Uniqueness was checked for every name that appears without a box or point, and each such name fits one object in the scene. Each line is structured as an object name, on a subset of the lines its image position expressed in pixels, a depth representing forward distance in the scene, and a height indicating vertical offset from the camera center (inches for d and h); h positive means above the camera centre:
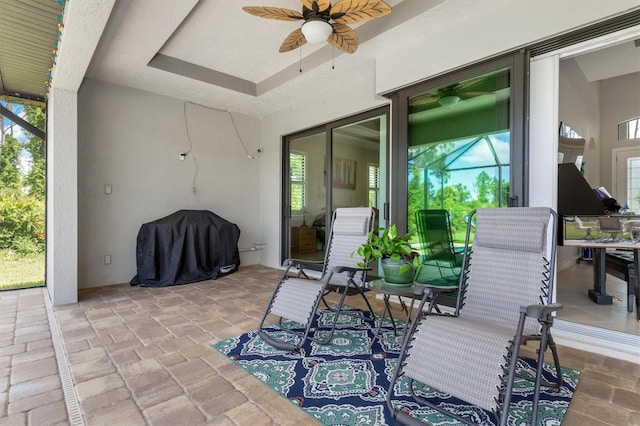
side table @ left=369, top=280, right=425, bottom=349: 74.0 -21.9
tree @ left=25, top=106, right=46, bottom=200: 172.2 +27.4
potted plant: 91.7 -13.9
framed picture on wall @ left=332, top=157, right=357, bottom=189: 218.5 +25.4
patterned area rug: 67.2 -43.2
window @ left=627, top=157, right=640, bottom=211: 251.9 +22.1
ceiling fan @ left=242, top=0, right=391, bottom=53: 98.1 +62.3
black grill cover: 181.2 -24.1
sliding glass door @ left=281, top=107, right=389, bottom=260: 201.3 +22.5
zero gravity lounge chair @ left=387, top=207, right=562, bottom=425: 56.6 -24.5
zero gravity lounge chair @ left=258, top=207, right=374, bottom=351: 99.5 -25.8
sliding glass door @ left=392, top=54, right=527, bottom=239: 116.2 +27.6
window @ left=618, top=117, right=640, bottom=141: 254.2 +63.7
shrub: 166.2 -8.0
